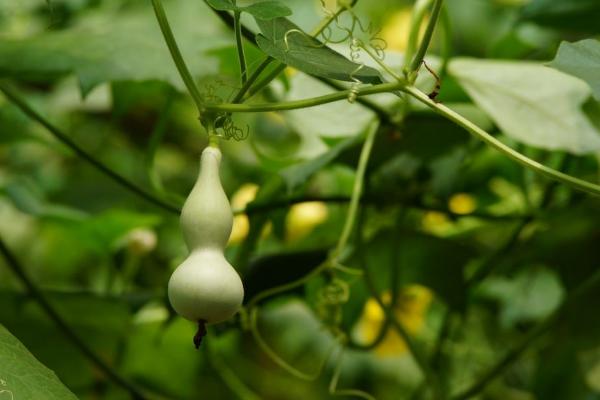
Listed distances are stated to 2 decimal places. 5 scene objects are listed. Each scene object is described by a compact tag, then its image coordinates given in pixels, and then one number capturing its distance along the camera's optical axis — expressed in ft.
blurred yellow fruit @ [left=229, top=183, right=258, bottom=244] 6.81
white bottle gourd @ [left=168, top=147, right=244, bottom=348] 3.28
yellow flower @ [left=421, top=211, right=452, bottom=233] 6.57
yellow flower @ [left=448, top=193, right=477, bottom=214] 6.76
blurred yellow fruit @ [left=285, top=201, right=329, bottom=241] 7.22
